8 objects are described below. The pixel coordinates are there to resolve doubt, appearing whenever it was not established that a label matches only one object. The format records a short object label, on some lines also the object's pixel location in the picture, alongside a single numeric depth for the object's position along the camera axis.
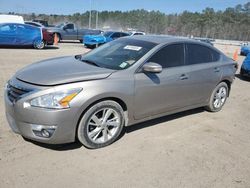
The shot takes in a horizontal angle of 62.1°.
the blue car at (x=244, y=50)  18.95
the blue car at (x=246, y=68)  8.15
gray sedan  2.70
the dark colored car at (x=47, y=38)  13.11
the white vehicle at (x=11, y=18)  15.30
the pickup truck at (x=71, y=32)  17.95
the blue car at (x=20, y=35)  11.88
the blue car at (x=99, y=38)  15.09
